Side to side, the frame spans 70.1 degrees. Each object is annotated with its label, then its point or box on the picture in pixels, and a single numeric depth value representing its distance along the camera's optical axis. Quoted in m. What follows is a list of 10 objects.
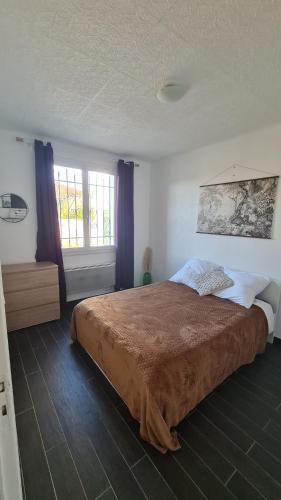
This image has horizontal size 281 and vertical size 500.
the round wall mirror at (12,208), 2.66
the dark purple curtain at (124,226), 3.56
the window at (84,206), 3.15
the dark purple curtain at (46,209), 2.77
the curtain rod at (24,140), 2.64
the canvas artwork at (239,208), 2.38
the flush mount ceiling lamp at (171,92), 1.64
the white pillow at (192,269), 2.73
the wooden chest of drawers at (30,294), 2.45
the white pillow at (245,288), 2.19
